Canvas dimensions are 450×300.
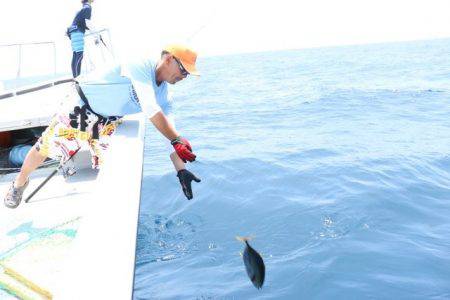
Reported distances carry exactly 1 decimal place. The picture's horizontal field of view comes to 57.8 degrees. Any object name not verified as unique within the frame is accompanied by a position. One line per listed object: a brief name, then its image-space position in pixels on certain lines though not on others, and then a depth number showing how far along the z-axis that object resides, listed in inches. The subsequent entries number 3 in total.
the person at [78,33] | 293.1
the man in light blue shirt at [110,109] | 115.8
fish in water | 112.3
